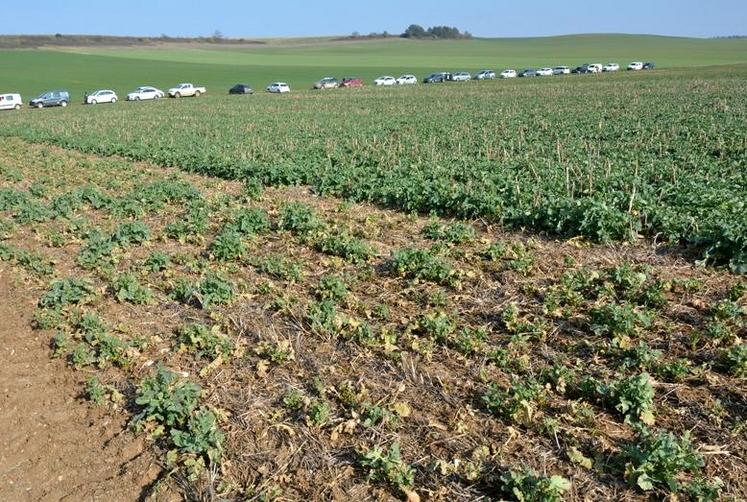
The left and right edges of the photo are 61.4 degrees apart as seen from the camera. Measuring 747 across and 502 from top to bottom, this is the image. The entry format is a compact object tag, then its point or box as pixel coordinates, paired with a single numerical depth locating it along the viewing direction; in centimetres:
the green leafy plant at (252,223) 962
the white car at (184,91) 5666
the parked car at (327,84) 6406
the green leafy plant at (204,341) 601
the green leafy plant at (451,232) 843
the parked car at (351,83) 6525
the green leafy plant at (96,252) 869
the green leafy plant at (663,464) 386
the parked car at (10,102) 4812
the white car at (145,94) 5441
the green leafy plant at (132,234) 952
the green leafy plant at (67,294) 730
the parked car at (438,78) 6719
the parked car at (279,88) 5916
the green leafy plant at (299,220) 945
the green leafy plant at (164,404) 493
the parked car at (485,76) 6873
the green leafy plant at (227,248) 854
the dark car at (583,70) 7081
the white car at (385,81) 6762
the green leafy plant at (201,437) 455
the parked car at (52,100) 4925
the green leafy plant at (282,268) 764
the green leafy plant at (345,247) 811
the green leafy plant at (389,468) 411
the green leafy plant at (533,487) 379
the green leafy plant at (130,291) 730
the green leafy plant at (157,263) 834
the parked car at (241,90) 5853
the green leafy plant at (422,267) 717
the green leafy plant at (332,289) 698
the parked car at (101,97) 5144
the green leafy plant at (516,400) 460
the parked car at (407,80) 6794
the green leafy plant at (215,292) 707
